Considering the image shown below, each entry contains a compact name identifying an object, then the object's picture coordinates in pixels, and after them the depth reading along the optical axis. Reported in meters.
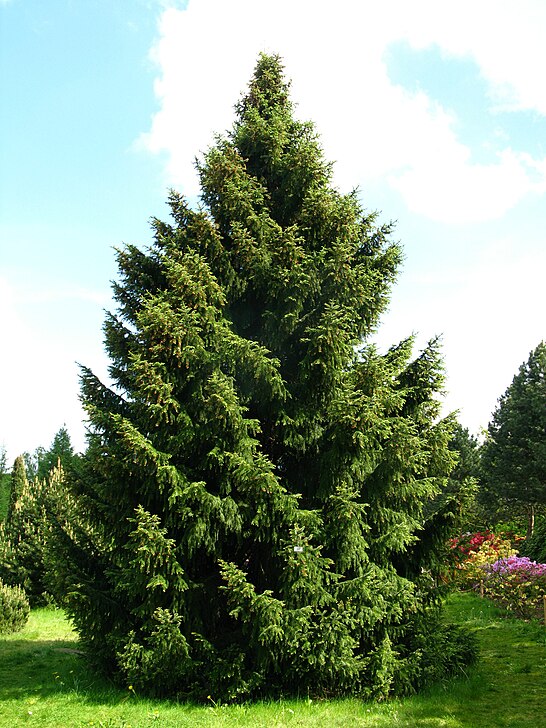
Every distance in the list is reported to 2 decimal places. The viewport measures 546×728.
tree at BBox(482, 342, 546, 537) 28.89
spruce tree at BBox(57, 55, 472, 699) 8.23
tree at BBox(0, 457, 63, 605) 20.95
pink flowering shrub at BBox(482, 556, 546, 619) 16.12
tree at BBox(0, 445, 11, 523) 62.26
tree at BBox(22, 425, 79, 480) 64.31
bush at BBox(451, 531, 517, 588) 18.77
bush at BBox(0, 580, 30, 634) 16.45
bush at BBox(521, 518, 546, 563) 21.72
